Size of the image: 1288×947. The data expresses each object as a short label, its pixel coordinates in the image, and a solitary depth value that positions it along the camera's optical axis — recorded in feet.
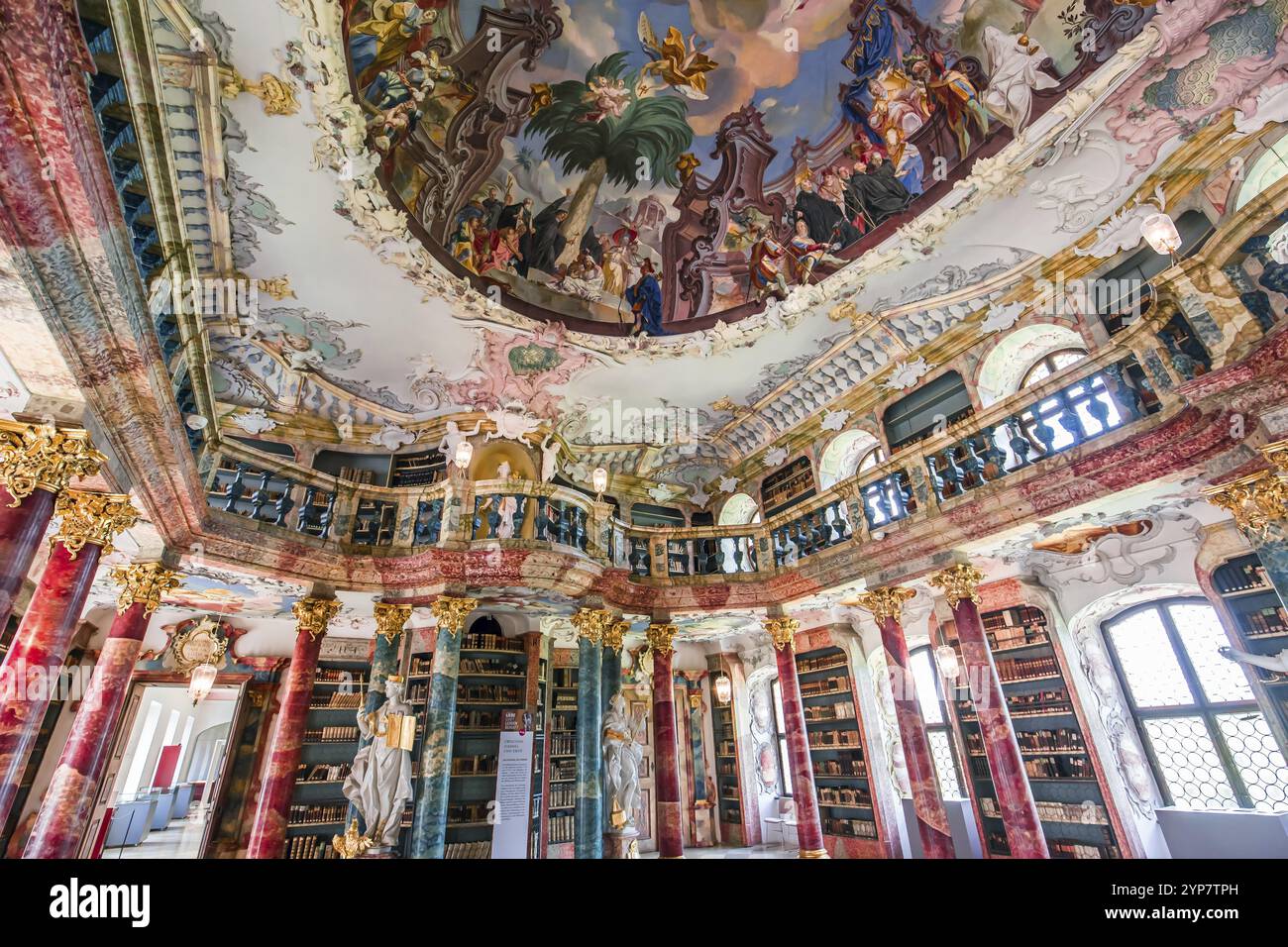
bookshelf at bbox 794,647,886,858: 44.21
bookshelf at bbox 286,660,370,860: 40.34
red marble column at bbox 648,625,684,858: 39.34
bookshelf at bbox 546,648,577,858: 42.57
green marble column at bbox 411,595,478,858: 31.91
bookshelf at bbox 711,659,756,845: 53.15
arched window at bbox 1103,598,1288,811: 29.45
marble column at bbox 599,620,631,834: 41.68
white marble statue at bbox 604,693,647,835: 37.14
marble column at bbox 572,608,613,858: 35.50
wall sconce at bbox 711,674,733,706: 52.70
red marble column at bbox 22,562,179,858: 24.12
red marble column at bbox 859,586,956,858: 34.47
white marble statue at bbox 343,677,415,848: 31.48
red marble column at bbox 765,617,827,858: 39.20
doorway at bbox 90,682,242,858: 41.45
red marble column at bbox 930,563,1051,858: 28.73
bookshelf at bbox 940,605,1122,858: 33.47
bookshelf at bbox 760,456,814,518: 48.62
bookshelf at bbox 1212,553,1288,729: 27.09
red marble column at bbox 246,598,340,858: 31.91
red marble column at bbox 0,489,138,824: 19.98
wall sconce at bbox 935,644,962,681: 35.19
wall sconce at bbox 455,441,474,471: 35.94
